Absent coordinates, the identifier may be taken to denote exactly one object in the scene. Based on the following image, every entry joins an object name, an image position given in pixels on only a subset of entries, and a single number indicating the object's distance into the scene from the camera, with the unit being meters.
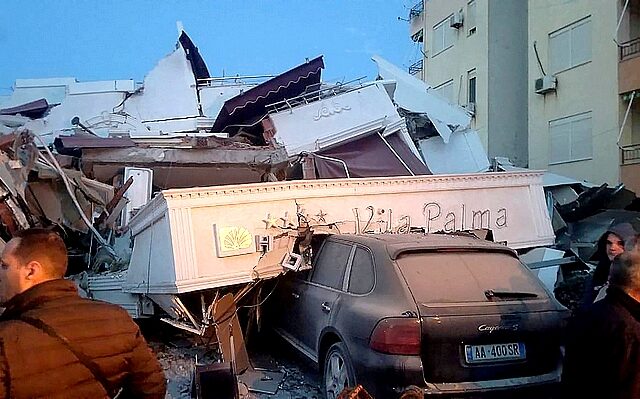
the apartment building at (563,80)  17.31
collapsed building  7.13
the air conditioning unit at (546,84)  20.30
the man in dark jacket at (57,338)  2.33
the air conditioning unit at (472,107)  26.03
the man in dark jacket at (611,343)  2.98
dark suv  4.80
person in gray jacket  4.84
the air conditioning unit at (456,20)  27.16
